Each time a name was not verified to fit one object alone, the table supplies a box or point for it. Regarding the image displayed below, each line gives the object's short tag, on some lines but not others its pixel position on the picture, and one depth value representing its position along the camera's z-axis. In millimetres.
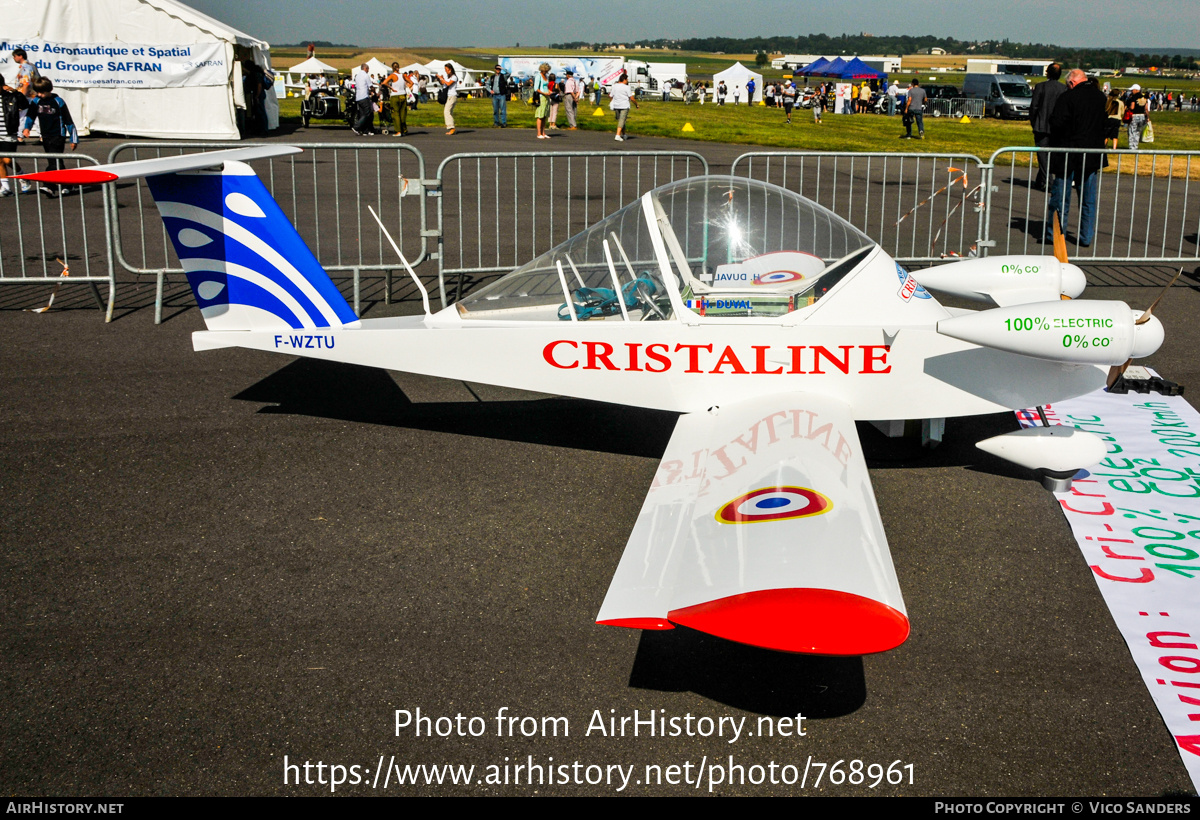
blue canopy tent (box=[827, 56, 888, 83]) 56172
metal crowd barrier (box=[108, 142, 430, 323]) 9320
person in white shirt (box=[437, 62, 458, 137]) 27219
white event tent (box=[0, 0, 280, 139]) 22484
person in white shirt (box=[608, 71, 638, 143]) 26750
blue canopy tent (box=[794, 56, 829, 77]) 61019
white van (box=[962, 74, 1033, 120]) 42625
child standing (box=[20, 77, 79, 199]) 14867
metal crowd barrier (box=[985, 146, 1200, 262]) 11852
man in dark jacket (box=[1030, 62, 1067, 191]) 13617
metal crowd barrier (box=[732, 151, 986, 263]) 12242
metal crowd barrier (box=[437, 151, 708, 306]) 11680
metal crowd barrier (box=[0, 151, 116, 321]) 9414
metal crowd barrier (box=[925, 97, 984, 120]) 45781
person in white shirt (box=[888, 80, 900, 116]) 48906
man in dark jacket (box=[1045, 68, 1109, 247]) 11734
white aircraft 4871
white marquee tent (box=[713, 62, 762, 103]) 56000
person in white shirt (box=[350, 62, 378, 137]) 26203
